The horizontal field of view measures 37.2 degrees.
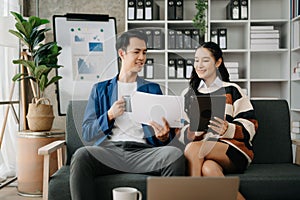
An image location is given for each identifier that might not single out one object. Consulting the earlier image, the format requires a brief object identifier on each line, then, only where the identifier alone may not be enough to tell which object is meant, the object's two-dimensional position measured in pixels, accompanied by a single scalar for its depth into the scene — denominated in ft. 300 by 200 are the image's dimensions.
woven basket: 12.25
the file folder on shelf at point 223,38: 15.40
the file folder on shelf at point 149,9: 15.39
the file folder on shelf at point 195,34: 15.25
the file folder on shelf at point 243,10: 15.33
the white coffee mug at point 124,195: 4.97
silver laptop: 4.55
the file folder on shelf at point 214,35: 15.43
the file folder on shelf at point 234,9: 15.30
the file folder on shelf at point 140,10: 15.37
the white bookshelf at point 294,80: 15.08
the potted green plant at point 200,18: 15.17
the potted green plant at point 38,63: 12.26
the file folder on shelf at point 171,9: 15.56
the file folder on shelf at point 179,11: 15.58
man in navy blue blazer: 8.10
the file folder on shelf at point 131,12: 15.39
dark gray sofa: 8.10
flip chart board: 14.11
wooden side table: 12.03
